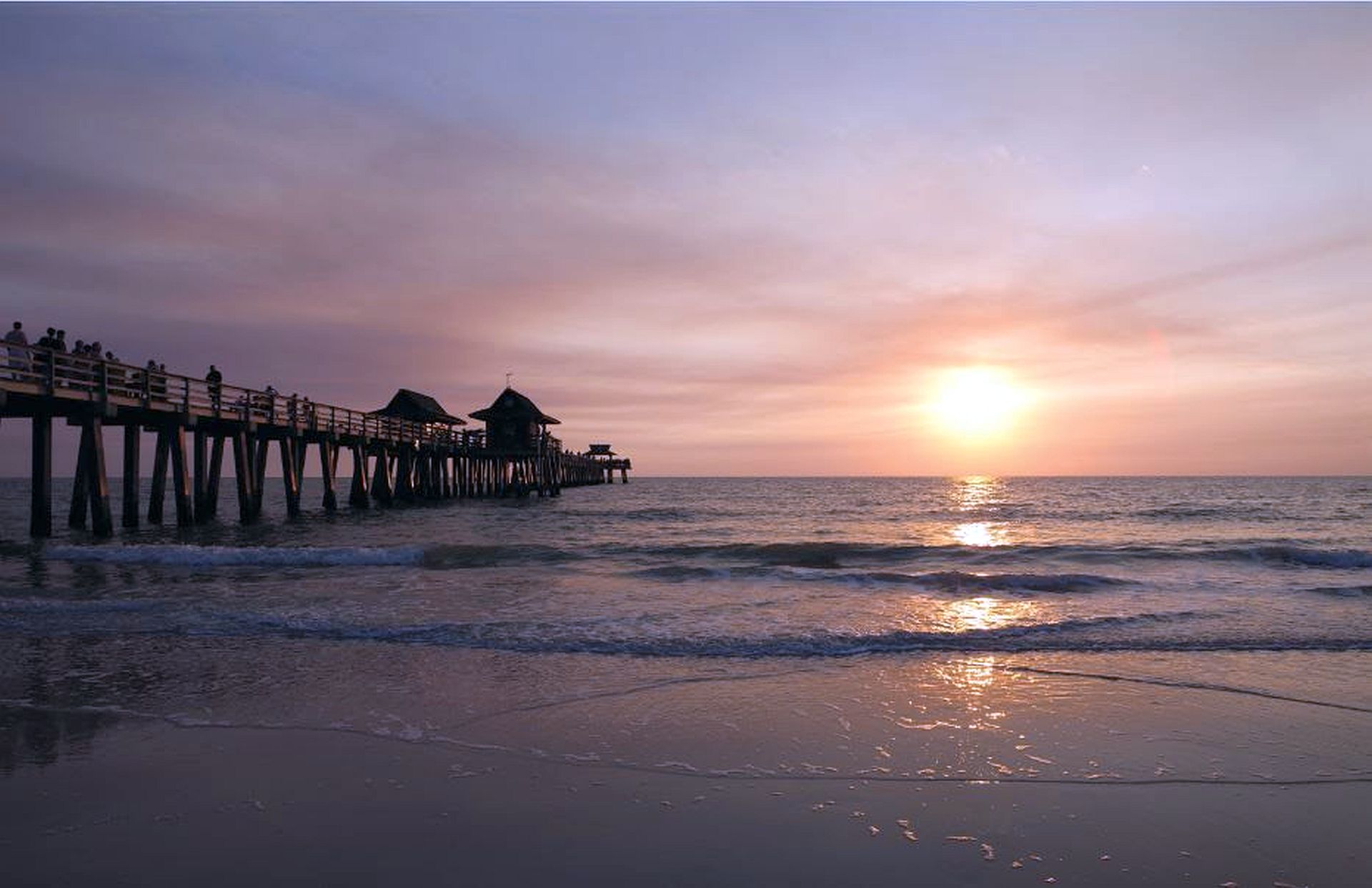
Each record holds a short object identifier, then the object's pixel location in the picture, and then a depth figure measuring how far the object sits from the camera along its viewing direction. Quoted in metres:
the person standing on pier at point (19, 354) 16.58
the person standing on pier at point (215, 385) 23.59
